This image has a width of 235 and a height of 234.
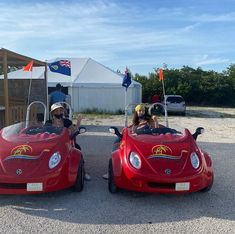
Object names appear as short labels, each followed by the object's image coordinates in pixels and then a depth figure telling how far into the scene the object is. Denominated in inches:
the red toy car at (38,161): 122.8
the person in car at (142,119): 170.6
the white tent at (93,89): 626.1
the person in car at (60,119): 170.9
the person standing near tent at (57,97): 339.4
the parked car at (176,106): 634.4
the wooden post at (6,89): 252.3
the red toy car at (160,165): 126.5
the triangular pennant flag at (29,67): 289.9
